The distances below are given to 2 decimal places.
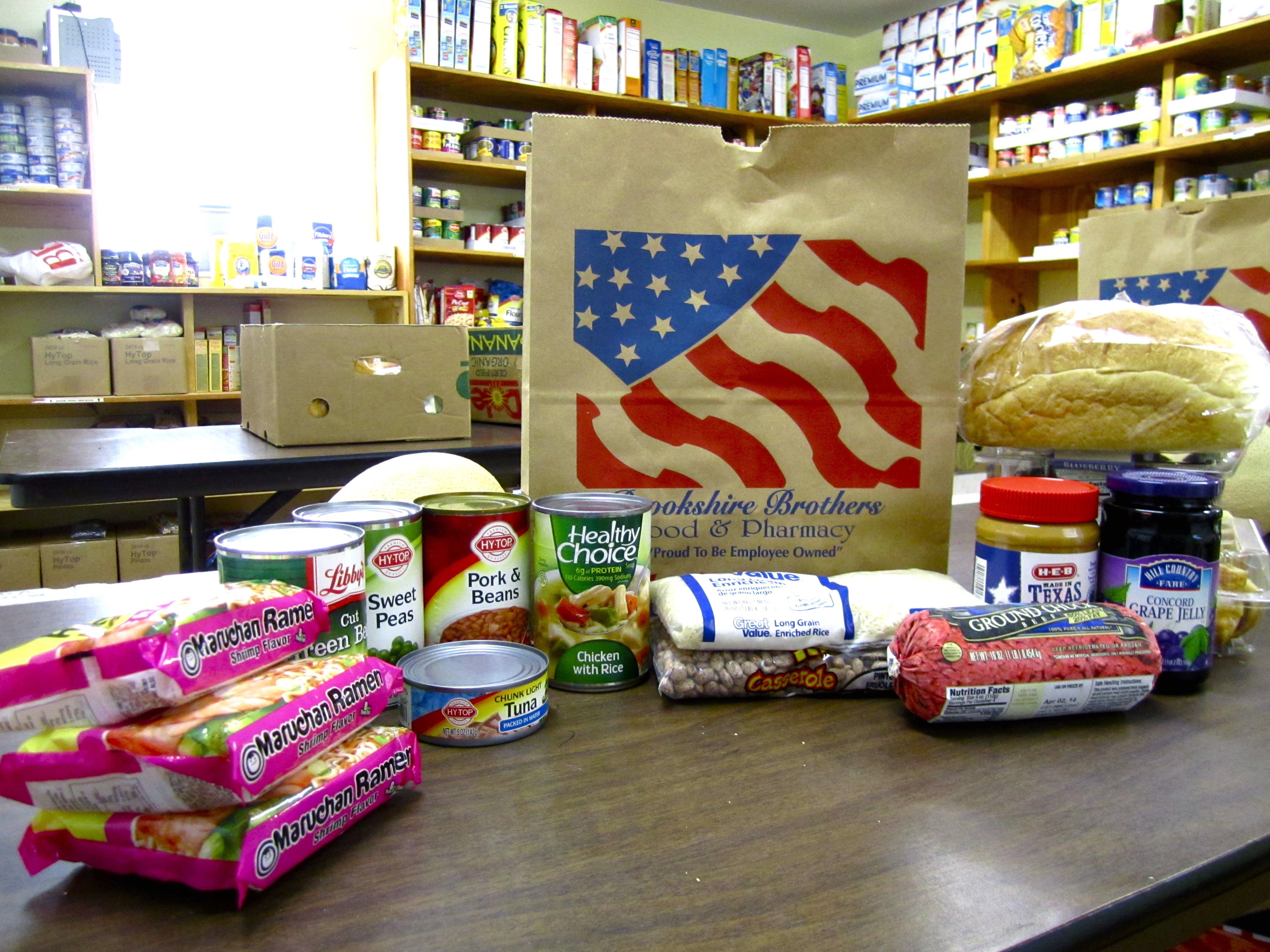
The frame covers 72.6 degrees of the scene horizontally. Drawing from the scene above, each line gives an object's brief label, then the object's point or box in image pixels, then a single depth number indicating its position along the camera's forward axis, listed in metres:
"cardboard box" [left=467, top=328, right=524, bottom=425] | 2.28
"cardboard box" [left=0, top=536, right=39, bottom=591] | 3.24
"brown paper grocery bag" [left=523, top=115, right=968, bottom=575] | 0.77
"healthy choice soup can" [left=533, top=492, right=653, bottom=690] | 0.66
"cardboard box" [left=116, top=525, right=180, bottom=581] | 3.41
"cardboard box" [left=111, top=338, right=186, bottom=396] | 3.58
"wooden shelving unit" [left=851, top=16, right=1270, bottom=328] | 3.57
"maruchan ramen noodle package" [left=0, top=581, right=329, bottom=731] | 0.41
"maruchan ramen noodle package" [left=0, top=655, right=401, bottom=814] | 0.41
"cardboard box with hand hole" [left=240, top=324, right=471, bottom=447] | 1.90
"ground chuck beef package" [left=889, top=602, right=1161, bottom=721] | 0.60
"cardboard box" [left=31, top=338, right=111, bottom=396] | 3.47
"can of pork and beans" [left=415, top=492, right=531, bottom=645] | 0.66
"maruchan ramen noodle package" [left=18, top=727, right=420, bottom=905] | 0.41
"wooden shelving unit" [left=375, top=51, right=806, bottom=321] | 4.00
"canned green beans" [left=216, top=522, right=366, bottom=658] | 0.55
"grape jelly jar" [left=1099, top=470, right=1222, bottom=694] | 0.66
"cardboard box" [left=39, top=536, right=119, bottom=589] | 3.31
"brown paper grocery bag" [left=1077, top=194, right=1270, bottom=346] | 1.21
